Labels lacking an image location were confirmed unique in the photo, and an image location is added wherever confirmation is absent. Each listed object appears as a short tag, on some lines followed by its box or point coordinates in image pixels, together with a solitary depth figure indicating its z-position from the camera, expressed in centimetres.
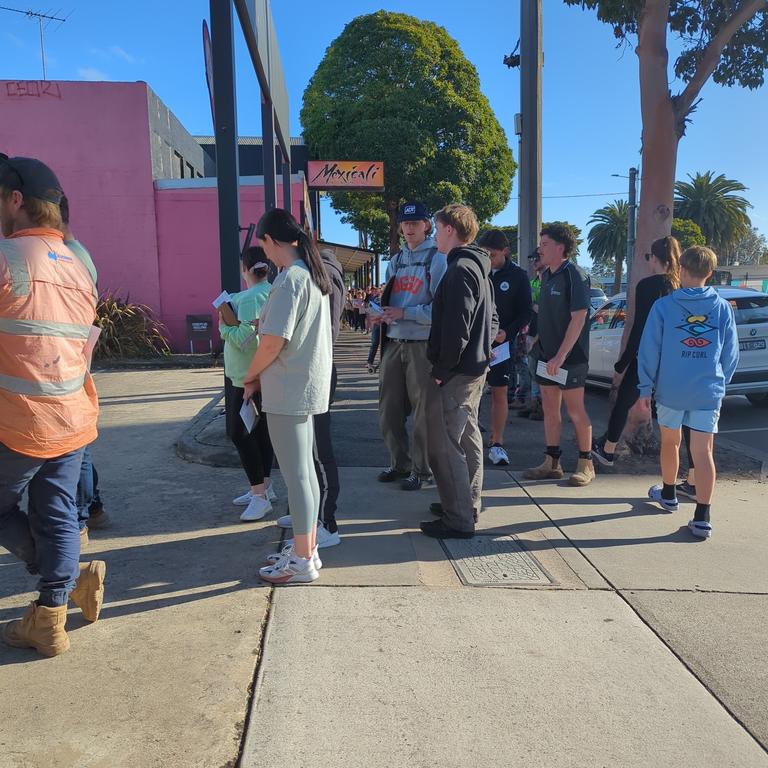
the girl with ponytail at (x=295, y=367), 306
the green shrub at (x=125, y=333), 1312
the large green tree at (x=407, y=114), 2633
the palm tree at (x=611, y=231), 6135
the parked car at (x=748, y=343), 822
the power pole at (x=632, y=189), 3117
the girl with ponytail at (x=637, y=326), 512
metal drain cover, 345
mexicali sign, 2252
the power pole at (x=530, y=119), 971
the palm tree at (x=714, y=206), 5497
